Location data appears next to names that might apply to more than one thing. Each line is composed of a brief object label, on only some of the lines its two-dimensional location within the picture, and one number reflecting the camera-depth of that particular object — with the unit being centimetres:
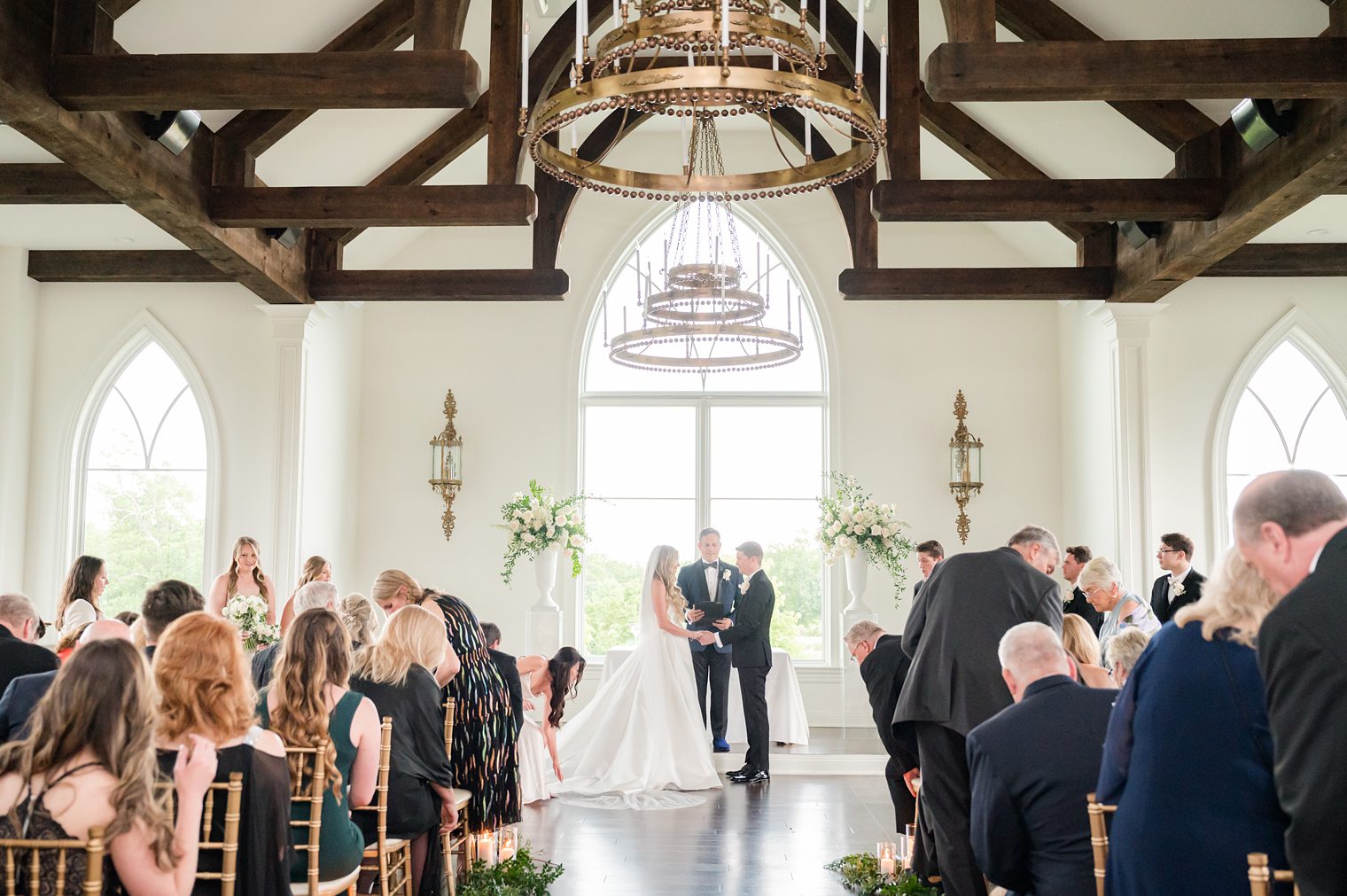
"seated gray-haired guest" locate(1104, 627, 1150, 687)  414
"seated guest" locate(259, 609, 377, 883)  355
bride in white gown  746
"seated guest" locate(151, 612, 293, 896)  290
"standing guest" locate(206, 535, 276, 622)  732
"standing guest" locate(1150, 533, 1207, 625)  699
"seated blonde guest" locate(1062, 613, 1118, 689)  457
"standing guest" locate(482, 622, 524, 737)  541
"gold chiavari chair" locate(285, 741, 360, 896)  339
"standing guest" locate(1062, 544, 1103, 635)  783
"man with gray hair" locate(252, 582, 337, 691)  466
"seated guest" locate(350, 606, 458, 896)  429
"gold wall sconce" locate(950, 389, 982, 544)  1039
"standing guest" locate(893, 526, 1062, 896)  454
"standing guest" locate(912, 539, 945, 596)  683
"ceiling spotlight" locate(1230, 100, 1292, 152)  591
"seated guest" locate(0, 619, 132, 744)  344
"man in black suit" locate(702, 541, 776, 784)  800
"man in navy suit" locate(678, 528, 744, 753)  862
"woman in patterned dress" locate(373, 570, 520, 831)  487
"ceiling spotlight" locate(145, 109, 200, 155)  619
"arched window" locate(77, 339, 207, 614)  973
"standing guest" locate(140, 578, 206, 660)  424
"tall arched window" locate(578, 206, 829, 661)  1092
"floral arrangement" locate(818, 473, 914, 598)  923
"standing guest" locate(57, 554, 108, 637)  593
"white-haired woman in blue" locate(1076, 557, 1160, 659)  637
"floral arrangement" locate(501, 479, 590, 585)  944
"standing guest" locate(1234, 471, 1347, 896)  199
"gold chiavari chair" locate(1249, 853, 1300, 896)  221
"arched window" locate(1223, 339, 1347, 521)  933
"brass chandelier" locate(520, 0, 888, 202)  368
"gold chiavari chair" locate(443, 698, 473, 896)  470
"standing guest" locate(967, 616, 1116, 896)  303
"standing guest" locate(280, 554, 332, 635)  697
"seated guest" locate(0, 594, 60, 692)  412
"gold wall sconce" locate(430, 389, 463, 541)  1059
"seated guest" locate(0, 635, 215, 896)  241
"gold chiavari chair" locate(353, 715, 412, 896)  391
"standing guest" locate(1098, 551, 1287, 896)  237
